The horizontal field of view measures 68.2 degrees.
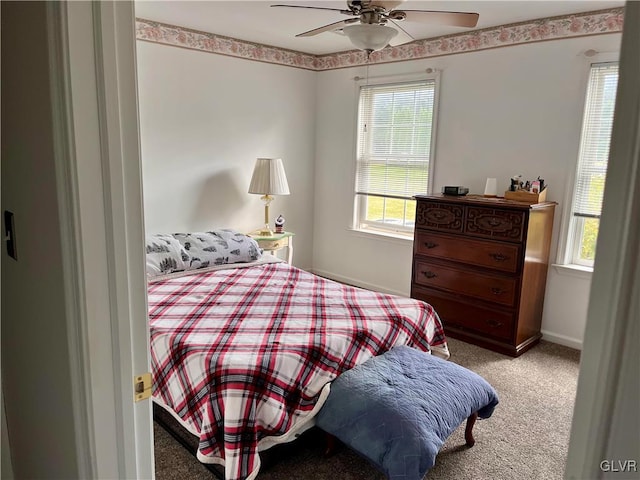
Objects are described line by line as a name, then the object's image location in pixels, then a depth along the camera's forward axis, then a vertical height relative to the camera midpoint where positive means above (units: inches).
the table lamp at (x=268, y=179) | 173.6 -6.1
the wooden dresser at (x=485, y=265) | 133.6 -28.6
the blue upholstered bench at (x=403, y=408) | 74.5 -41.3
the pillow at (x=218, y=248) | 140.1 -26.4
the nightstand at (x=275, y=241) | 174.4 -29.3
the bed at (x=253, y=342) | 78.4 -34.5
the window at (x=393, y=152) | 171.5 +5.3
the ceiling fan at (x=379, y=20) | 92.0 +29.8
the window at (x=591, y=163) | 129.7 +2.5
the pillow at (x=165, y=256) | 128.9 -26.8
